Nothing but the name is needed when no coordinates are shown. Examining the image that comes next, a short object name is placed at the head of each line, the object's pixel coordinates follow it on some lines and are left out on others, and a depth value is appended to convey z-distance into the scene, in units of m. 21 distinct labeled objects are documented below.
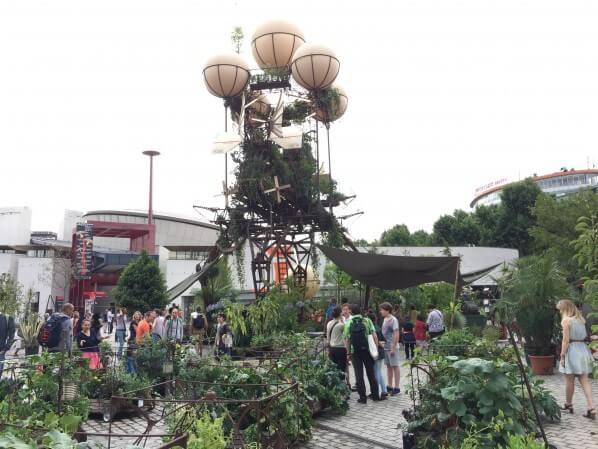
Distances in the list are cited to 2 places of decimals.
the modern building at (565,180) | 89.25
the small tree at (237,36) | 21.08
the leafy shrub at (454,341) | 7.30
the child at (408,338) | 12.79
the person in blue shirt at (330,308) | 14.21
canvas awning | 10.54
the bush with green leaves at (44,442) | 2.44
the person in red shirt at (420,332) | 16.59
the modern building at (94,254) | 40.97
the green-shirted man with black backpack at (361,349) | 8.48
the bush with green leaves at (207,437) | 3.24
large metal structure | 18.94
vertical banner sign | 39.44
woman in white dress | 7.00
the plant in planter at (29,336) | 12.39
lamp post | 58.84
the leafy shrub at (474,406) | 4.43
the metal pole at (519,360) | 3.87
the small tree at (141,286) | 27.16
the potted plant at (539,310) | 10.59
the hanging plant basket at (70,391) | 6.53
